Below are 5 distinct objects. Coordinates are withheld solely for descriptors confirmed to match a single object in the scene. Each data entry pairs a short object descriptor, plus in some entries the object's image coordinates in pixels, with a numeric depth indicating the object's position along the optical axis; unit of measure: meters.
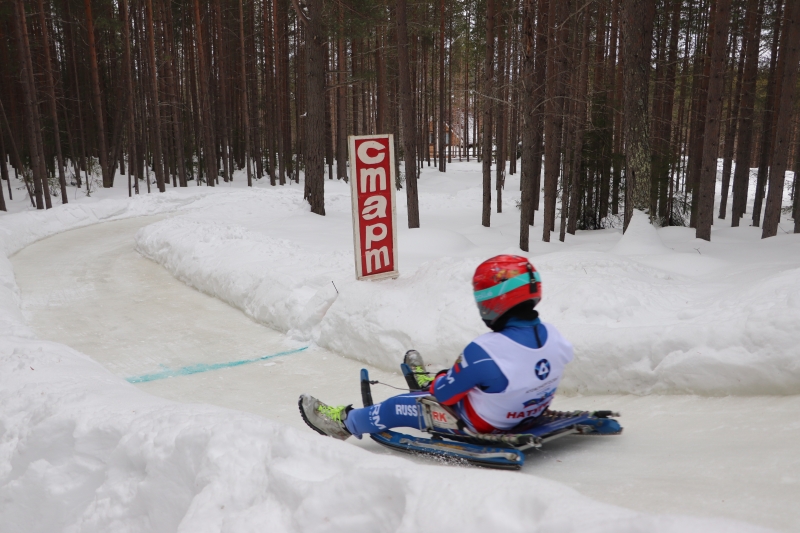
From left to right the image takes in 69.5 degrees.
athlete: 3.53
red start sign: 8.60
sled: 3.62
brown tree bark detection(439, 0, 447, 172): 32.38
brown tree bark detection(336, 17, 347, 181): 28.47
